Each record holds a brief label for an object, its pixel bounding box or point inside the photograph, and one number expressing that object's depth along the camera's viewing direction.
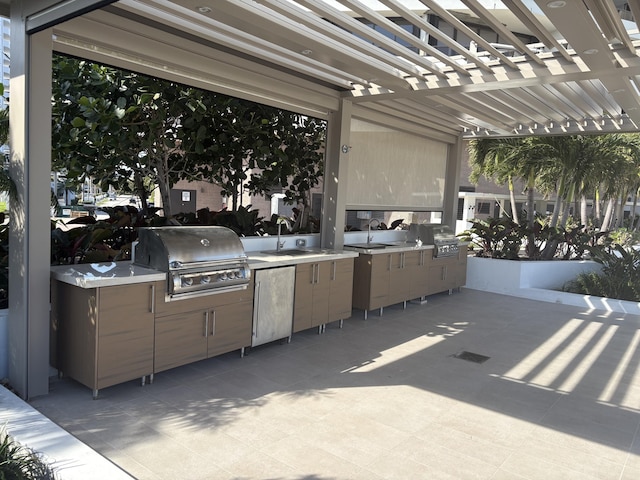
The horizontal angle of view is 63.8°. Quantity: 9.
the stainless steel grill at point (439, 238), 7.46
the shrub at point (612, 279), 7.97
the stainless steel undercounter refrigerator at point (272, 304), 4.66
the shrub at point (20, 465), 2.13
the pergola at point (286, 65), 3.40
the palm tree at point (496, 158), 10.07
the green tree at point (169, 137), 5.03
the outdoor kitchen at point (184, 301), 3.52
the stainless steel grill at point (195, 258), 3.83
